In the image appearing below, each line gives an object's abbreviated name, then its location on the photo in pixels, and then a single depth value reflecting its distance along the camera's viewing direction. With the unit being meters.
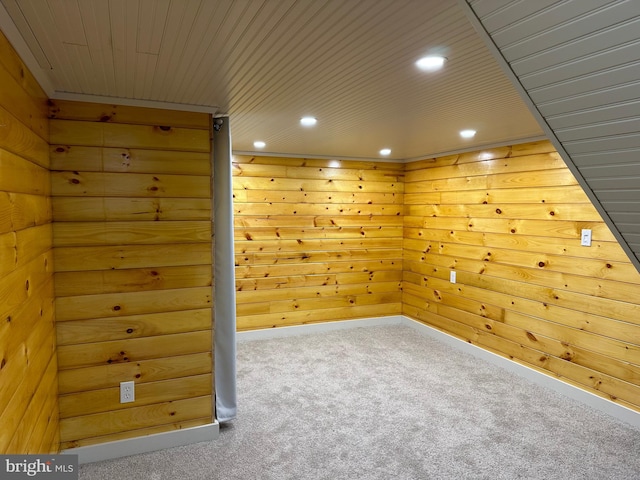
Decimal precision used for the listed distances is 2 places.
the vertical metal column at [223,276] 2.63
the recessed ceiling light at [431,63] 1.63
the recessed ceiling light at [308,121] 2.75
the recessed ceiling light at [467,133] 3.15
